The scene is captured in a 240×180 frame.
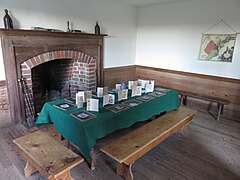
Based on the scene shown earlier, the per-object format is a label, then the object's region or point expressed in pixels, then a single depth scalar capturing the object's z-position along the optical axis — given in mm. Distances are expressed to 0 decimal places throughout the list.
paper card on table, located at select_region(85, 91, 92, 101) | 2359
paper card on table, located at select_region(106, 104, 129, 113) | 2150
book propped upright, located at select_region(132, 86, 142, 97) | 2658
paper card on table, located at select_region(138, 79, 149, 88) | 2963
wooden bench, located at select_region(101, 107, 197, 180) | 1757
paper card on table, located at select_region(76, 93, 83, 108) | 2183
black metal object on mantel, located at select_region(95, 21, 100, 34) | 3738
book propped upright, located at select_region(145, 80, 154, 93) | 2855
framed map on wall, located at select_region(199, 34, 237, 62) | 3391
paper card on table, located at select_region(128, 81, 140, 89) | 2832
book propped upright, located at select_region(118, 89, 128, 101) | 2454
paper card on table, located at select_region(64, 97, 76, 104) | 2391
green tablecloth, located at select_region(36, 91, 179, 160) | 1812
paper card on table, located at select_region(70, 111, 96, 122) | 1907
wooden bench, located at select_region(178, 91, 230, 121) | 3406
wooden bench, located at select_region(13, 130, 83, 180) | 1504
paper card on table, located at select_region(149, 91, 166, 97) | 2763
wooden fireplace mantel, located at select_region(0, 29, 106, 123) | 2643
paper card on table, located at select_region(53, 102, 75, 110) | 2184
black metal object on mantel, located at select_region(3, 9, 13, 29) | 2557
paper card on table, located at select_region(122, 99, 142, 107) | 2355
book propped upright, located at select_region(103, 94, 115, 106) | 2273
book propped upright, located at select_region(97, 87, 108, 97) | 2554
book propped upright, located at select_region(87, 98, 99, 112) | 2075
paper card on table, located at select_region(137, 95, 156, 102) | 2557
